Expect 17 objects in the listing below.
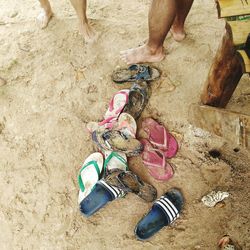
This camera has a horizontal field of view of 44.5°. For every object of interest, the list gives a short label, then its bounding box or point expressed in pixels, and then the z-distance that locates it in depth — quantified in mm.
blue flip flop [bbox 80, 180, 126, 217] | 1926
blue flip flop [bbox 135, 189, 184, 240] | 1846
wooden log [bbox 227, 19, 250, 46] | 1331
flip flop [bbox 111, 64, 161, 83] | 2367
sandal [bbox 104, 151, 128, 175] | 2074
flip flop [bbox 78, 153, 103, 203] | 2020
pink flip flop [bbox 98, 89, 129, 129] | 2219
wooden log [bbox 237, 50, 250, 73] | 1329
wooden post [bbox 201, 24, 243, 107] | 1606
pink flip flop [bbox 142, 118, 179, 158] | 2092
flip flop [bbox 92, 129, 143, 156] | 2066
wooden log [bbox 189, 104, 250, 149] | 1571
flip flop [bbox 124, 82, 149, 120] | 2244
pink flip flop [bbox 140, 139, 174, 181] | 2021
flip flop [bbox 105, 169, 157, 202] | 1937
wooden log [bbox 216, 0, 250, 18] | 1345
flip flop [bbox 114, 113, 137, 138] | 2127
